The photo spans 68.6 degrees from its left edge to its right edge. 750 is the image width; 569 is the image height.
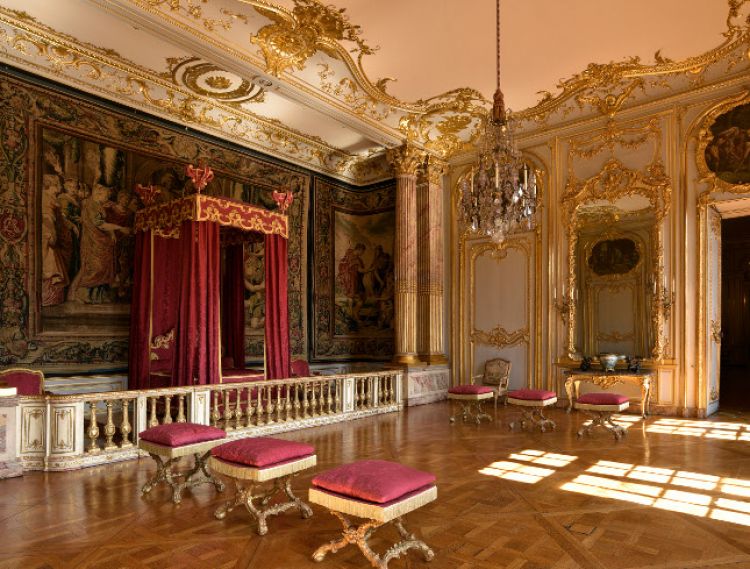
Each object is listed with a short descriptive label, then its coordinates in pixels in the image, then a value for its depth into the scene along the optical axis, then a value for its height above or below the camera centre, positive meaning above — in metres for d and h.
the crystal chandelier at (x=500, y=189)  5.39 +1.07
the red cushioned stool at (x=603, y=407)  6.15 -1.26
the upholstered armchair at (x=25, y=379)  5.93 -0.88
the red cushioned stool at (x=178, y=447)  3.89 -1.07
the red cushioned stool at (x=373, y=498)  2.77 -1.05
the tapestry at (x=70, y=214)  6.31 +1.05
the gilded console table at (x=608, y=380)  7.64 -1.21
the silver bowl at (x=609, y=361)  7.88 -0.94
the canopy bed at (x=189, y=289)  6.32 +0.11
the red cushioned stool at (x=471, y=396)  7.17 -1.31
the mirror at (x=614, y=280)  8.18 +0.24
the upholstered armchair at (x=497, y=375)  9.16 -1.35
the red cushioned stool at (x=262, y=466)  3.33 -1.05
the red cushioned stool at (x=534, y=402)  6.59 -1.28
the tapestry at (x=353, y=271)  10.20 +0.51
